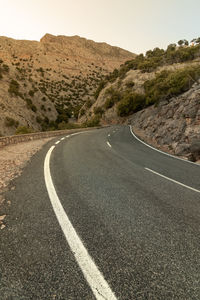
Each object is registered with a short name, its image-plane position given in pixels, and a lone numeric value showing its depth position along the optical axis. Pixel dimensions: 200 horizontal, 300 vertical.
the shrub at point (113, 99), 57.84
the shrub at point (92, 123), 45.09
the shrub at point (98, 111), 59.41
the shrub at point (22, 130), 20.00
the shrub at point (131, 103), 50.97
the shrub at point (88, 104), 63.76
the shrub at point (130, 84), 58.11
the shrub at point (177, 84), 21.58
